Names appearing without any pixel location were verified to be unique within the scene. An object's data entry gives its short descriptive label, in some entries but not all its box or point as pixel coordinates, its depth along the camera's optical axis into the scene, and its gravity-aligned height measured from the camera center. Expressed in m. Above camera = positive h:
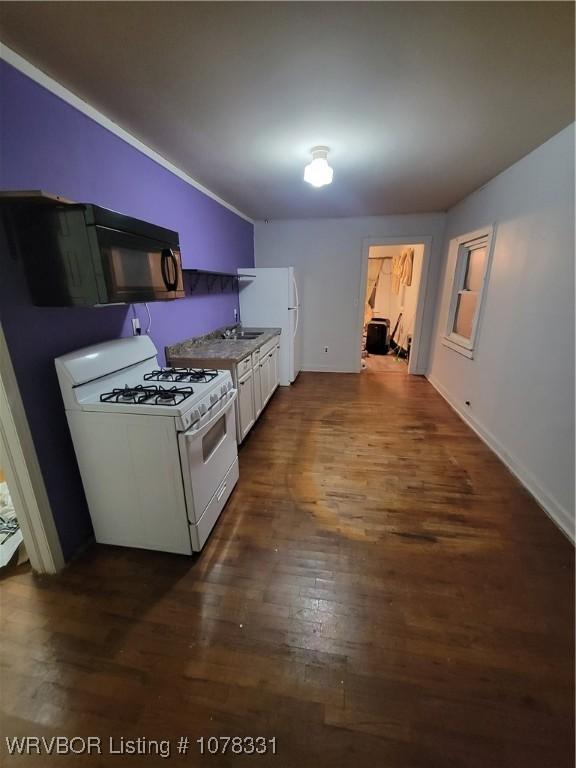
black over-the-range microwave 1.35 +0.18
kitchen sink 3.72 -0.53
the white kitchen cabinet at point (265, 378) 3.44 -0.98
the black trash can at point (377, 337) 6.50 -0.95
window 3.25 +0.03
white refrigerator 4.23 -0.16
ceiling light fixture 2.31 +0.90
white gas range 1.57 -0.81
